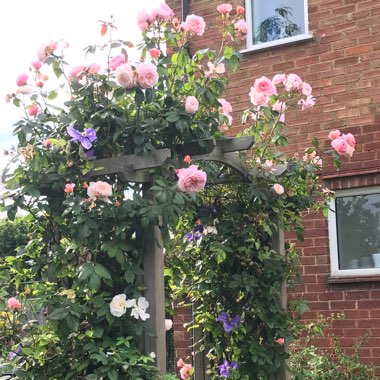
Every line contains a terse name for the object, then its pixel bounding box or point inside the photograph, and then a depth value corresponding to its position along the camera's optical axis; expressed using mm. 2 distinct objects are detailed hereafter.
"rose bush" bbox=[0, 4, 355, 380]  2836
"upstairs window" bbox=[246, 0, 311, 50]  6262
